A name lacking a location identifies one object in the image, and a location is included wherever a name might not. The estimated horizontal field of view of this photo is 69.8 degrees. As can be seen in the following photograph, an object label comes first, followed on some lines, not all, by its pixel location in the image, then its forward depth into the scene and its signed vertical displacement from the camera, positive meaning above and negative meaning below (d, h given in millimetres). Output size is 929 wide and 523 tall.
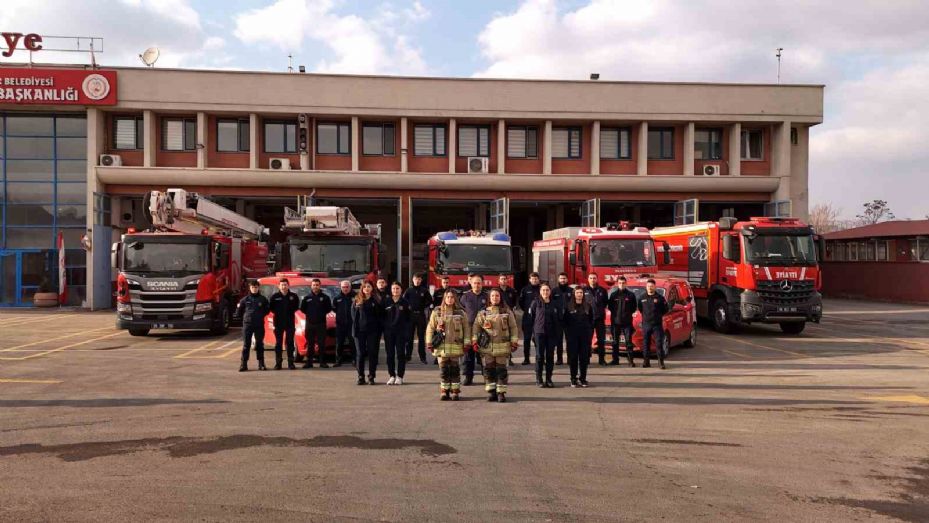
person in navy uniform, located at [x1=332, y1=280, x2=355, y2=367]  11938 -866
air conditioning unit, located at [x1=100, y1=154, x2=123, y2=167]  27797 +4193
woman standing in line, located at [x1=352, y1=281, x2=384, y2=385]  10711 -1047
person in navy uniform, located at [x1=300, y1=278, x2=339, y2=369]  12680 -1048
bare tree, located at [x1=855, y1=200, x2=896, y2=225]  90188 +6955
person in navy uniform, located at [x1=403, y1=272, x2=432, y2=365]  13672 -876
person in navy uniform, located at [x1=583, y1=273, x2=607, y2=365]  12758 -872
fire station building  27859 +5072
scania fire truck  16938 -225
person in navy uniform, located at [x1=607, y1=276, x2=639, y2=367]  12750 -902
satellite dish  28938 +8930
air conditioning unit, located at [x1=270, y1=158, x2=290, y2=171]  28406 +4135
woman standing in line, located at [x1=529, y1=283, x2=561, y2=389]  10438 -1080
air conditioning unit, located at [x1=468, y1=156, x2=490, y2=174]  29172 +4220
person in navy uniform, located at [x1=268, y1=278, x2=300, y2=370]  12641 -1034
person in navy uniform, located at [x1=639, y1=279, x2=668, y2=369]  12469 -1034
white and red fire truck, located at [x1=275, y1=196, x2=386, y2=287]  16875 +337
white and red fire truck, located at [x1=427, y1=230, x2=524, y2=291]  17000 +88
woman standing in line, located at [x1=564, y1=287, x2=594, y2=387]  10531 -1120
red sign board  27125 +7118
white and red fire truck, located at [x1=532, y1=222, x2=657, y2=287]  18266 +245
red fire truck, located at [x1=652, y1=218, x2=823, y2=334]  17453 -255
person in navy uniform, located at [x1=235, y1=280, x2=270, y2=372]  12281 -1057
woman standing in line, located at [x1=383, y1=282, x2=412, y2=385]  10766 -1096
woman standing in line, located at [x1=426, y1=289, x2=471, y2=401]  9328 -1096
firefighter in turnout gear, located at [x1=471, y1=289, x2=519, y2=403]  9344 -1139
